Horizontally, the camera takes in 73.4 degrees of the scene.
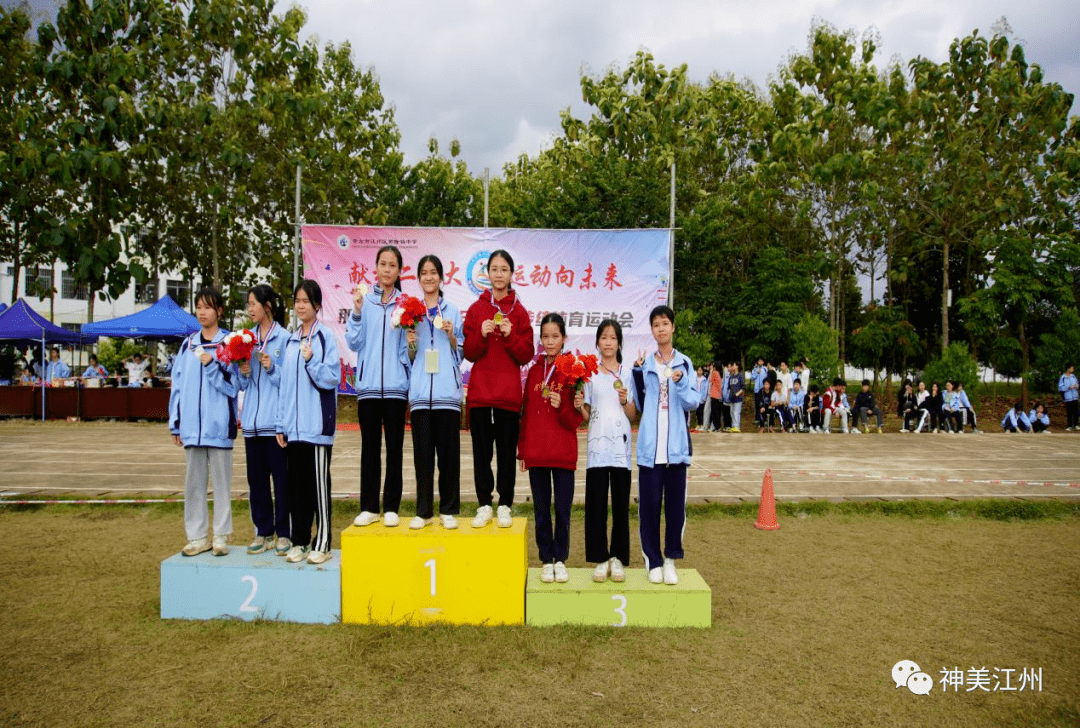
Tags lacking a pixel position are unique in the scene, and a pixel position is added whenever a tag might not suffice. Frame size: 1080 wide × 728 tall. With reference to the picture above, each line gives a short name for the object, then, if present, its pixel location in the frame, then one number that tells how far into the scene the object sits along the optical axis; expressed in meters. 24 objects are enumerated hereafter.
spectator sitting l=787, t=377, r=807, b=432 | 16.98
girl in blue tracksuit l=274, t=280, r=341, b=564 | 4.65
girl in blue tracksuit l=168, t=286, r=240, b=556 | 4.82
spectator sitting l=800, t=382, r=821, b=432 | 17.00
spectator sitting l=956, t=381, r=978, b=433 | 17.12
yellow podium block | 4.38
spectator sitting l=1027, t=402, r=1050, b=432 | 17.52
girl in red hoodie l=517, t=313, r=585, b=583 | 4.54
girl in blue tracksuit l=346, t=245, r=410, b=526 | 4.67
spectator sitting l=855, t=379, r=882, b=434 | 16.92
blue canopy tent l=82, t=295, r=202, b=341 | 16.86
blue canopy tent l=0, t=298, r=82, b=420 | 17.19
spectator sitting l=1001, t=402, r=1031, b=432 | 17.72
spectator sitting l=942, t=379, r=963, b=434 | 17.02
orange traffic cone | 7.04
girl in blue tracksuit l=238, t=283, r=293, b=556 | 4.81
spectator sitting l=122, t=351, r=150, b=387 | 18.00
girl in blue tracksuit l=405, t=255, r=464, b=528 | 4.66
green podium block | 4.36
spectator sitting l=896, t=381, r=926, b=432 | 17.36
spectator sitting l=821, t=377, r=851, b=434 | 16.80
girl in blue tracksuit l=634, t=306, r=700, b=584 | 4.58
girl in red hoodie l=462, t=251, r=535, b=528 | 4.68
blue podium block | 4.43
